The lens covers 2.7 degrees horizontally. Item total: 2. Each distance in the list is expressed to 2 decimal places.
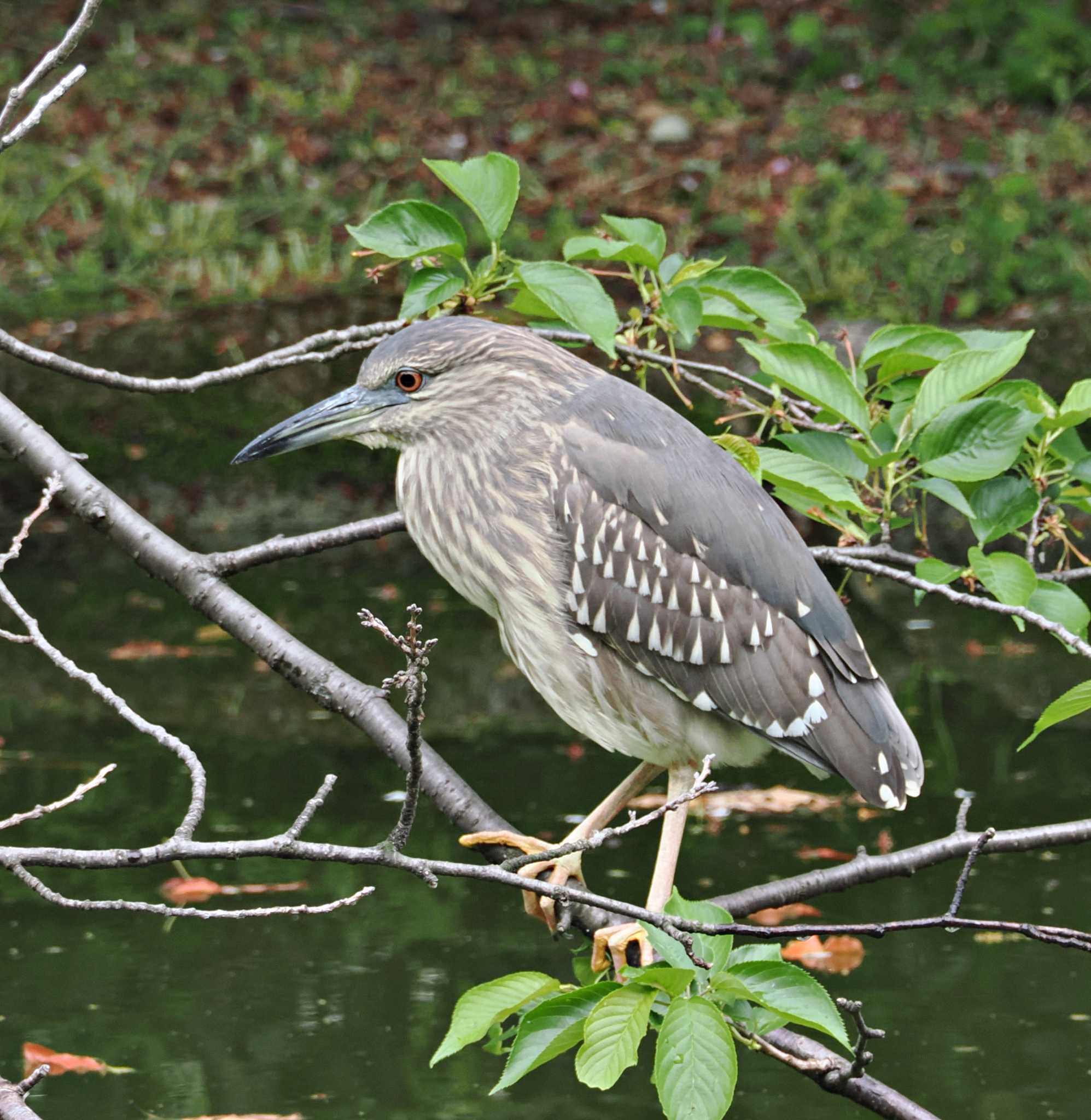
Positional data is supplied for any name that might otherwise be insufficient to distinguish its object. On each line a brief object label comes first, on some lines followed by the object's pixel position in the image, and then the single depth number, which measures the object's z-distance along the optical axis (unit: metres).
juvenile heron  10.38
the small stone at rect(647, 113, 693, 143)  20.11
